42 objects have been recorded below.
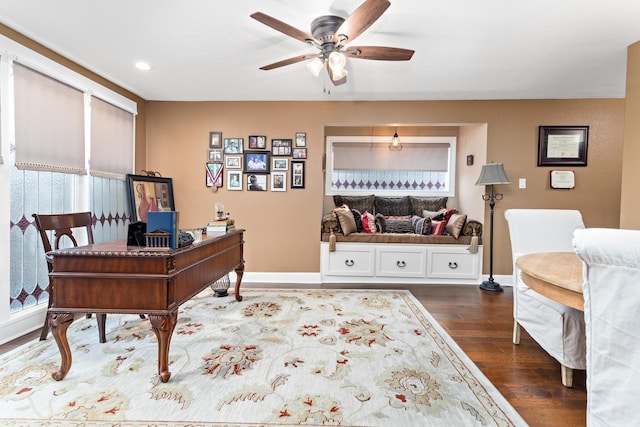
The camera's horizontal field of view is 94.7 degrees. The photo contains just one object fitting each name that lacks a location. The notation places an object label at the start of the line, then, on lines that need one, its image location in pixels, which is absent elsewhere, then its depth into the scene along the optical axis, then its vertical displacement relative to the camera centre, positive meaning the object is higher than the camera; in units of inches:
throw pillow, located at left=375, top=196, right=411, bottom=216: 183.2 -0.1
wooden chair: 76.5 -7.7
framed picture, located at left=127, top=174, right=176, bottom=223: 138.9 +2.8
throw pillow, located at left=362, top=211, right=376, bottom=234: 161.8 -10.2
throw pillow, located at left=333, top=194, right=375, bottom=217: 182.4 +1.8
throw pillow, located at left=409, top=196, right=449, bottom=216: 181.3 +1.7
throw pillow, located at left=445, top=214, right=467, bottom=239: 150.7 -9.2
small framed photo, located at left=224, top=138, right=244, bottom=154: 156.0 +30.1
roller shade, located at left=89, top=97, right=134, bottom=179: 122.6 +26.6
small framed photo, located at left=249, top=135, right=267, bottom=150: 155.5 +32.0
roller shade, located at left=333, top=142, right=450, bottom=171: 187.8 +30.7
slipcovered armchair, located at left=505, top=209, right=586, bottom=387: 65.4 -23.3
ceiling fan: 70.4 +44.0
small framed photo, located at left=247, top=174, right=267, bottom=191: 156.8 +11.0
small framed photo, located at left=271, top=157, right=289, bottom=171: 156.3 +21.2
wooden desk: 61.4 -17.8
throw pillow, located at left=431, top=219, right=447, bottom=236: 156.7 -11.0
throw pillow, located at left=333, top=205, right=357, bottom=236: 154.3 -8.7
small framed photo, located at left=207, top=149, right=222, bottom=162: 156.8 +24.8
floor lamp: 139.5 +12.2
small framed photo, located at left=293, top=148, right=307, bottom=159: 155.6 +26.7
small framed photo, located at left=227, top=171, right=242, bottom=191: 157.1 +11.7
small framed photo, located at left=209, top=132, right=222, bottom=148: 156.3 +33.2
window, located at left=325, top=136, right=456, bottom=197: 186.9 +25.1
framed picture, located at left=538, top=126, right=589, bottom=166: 148.4 +32.6
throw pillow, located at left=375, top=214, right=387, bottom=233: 168.6 -10.7
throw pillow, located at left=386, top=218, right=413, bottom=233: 170.2 -11.8
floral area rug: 55.6 -40.2
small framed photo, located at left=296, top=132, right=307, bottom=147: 155.3 +34.5
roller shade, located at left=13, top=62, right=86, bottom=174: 93.2 +25.9
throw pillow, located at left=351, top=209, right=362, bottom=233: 165.2 -8.0
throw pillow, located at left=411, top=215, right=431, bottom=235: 159.8 -10.8
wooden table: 44.3 -11.0
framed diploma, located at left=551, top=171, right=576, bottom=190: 148.8 +14.9
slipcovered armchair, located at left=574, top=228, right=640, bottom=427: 28.5 -11.7
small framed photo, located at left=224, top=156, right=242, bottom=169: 156.7 +21.8
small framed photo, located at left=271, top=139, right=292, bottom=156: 155.5 +29.6
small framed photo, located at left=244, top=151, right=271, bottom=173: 155.9 +22.4
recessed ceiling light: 114.8 +53.3
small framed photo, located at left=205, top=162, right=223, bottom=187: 156.6 +15.2
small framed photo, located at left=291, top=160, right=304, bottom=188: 155.8 +16.1
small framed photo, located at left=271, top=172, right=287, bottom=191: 156.3 +11.7
